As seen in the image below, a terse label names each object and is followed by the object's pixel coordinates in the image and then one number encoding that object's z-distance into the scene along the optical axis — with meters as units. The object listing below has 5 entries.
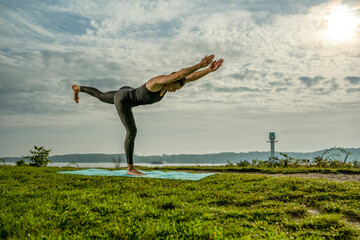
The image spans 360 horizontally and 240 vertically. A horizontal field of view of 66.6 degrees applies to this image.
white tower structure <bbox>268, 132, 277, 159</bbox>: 35.96
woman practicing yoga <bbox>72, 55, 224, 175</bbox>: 6.34
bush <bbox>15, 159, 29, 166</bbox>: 14.46
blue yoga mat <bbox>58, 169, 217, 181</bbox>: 7.79
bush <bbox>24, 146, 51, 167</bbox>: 15.14
